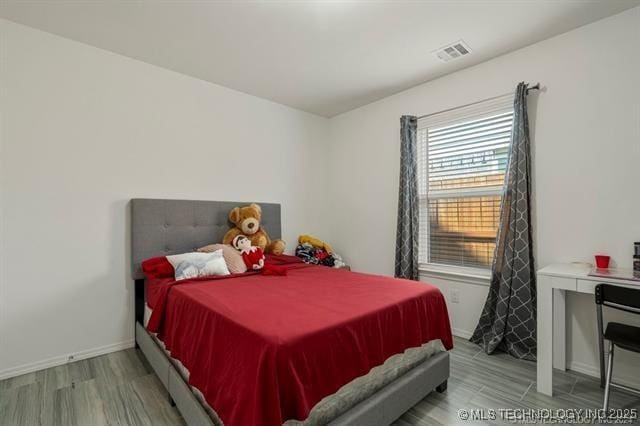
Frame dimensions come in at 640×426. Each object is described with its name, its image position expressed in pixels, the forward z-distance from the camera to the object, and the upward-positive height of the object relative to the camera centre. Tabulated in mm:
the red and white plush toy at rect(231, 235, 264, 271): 2770 -346
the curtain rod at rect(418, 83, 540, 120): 2387 +1007
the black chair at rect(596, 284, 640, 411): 1544 -578
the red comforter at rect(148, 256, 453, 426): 1190 -578
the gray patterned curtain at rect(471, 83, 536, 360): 2367 -339
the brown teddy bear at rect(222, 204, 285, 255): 3029 -103
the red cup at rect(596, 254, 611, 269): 2002 -301
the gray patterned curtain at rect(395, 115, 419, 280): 3127 +102
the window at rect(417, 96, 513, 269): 2690 +335
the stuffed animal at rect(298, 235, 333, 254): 3764 -333
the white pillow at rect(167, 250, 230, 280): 2338 -397
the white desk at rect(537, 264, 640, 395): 1851 -552
